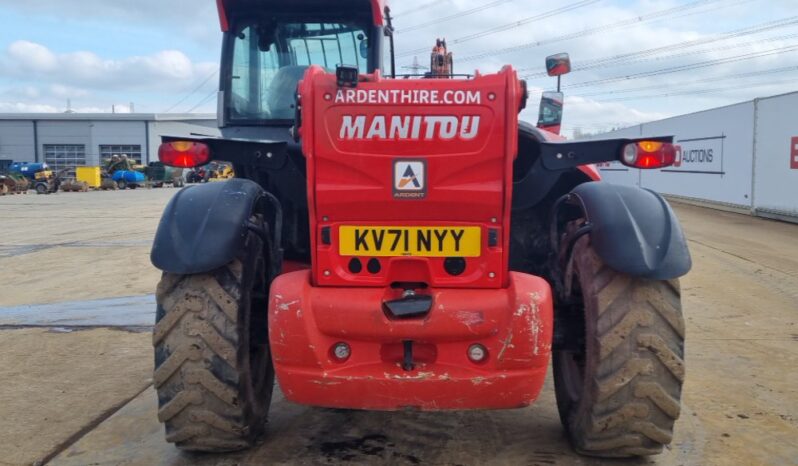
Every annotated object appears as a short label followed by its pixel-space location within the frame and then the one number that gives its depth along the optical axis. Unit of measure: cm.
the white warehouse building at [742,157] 1516
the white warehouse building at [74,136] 6425
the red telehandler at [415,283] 313
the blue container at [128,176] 4522
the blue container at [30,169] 4309
